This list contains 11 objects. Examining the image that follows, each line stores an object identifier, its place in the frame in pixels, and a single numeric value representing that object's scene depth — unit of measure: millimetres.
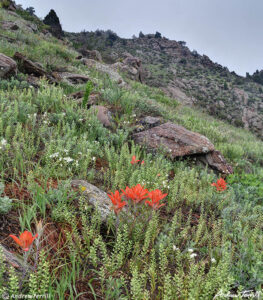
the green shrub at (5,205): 1760
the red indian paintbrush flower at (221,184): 3232
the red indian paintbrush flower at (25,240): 1232
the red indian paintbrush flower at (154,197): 1980
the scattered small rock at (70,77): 8294
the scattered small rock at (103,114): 5180
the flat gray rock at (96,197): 2189
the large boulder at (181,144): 4988
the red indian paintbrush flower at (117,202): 1834
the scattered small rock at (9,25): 13480
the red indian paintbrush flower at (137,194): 1932
